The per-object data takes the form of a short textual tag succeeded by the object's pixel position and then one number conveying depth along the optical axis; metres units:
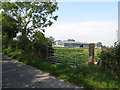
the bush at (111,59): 4.56
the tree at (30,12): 13.81
